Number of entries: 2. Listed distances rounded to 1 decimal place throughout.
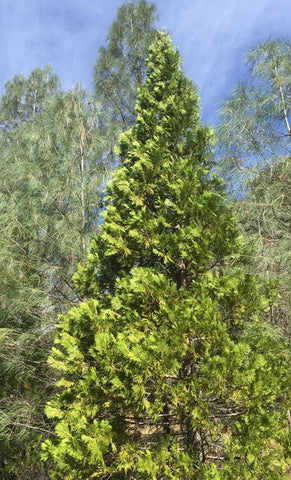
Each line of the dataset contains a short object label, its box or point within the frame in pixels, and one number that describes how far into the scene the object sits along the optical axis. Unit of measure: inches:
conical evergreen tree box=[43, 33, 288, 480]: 151.6
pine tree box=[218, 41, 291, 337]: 259.8
